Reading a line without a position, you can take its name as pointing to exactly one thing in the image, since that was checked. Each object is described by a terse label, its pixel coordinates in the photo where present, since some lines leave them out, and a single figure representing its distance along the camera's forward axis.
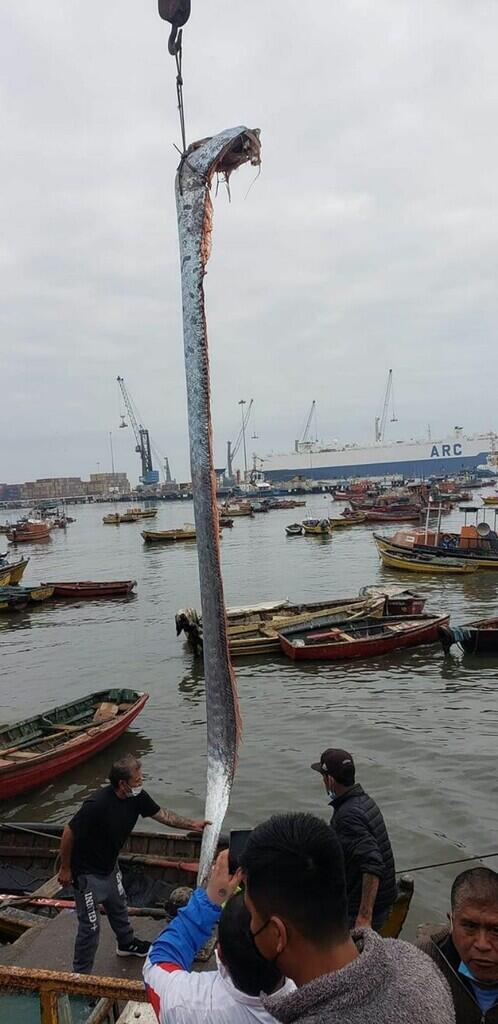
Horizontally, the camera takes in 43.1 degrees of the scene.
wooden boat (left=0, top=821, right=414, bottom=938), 6.58
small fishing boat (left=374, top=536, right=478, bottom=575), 31.45
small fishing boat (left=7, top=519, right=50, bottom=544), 67.62
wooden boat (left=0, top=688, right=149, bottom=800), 10.55
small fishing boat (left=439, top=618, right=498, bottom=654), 17.02
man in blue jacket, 1.81
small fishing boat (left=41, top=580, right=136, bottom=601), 31.89
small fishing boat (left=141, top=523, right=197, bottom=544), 57.62
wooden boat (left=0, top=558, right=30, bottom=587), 34.50
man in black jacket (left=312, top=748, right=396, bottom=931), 3.79
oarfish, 2.83
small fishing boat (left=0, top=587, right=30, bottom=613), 29.45
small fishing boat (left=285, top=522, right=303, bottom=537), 58.72
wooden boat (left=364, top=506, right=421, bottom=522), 65.75
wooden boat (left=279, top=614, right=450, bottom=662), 17.38
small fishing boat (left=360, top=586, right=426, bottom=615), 20.72
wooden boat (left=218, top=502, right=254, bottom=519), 85.69
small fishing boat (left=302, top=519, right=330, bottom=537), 56.94
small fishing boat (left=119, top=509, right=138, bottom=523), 90.00
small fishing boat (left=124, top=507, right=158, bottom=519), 91.74
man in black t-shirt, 4.60
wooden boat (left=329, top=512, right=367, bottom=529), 64.25
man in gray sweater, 1.42
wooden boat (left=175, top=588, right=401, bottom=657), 18.56
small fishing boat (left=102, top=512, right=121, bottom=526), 86.42
